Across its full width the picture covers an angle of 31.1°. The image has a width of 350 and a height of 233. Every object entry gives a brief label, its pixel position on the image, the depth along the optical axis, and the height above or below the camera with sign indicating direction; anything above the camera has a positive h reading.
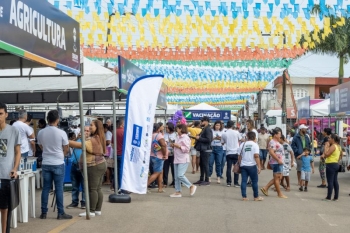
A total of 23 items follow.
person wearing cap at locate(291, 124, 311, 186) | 17.83 -1.05
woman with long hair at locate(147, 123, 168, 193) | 15.20 -1.12
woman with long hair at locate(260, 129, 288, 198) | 15.38 -1.31
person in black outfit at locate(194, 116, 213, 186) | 17.73 -1.15
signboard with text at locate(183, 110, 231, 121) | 31.36 -0.35
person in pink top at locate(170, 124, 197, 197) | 14.85 -1.29
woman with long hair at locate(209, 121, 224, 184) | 18.91 -1.42
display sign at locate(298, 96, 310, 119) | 27.01 -0.08
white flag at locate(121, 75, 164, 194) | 12.17 -0.50
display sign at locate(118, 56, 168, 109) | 12.67 +0.76
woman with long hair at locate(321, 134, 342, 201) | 14.89 -1.43
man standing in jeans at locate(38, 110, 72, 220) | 10.43 -0.72
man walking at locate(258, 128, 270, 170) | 22.45 -1.35
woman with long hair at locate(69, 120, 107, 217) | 10.82 -0.85
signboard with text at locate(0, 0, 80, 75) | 6.64 +0.92
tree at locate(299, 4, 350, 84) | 42.09 +4.28
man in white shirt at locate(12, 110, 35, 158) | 13.59 -0.50
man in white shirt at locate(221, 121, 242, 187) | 18.03 -1.19
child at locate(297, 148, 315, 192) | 17.11 -1.71
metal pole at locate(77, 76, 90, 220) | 10.09 -0.74
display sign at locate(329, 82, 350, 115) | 21.76 +0.25
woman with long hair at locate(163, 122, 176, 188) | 17.08 -1.33
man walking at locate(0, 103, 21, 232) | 7.86 -0.65
